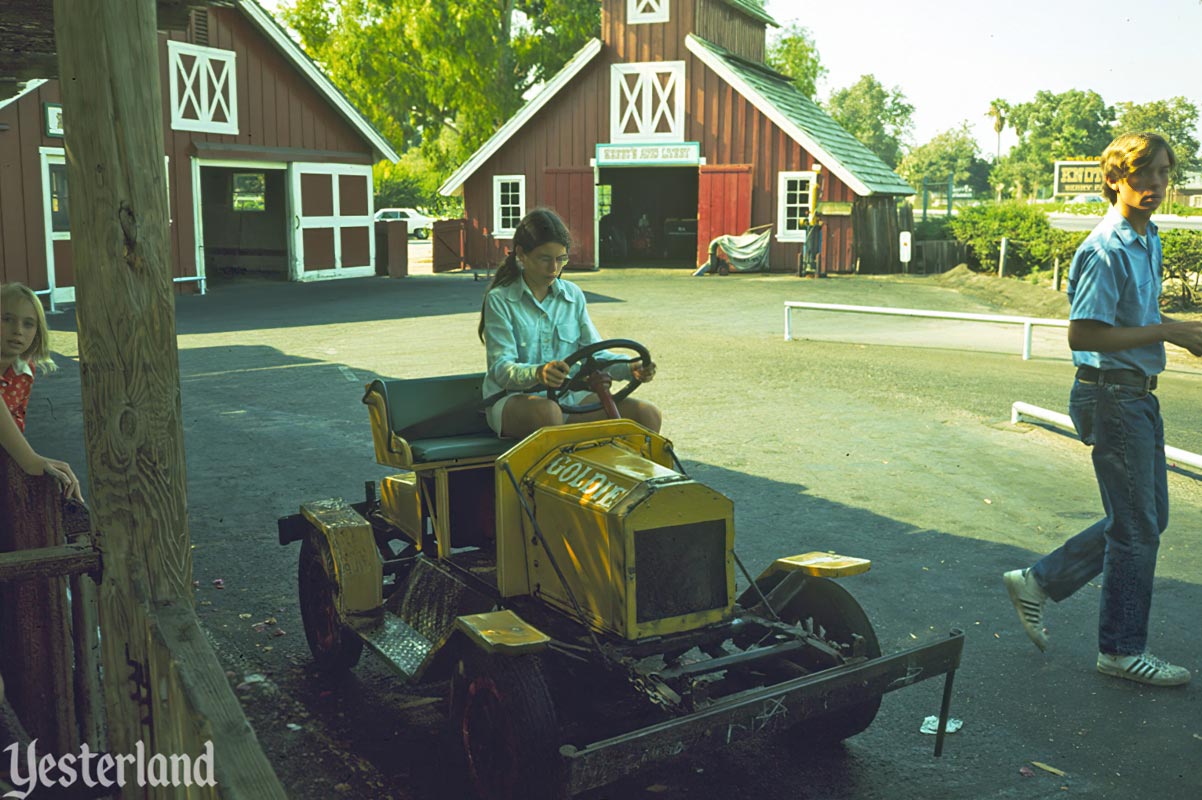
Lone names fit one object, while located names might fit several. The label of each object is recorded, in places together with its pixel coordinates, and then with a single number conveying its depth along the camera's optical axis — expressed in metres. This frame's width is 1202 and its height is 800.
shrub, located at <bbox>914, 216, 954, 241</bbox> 30.80
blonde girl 4.48
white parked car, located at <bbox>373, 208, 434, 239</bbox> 52.22
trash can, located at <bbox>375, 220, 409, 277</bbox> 28.23
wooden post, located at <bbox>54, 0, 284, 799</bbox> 2.87
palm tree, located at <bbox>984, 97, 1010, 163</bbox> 108.62
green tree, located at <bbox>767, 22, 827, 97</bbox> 54.38
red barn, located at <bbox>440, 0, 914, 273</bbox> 28.23
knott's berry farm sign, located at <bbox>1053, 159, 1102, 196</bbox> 92.81
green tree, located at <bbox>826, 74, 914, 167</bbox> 146.00
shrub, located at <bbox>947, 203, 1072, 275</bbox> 26.51
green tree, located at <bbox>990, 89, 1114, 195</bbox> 113.12
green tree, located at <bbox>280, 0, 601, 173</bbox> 39.78
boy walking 4.45
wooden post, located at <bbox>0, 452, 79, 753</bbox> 3.59
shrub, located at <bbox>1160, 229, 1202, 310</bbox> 19.62
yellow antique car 3.36
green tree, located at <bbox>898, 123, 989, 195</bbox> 131.68
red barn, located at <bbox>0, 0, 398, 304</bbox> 19.70
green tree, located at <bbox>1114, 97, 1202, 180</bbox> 102.88
